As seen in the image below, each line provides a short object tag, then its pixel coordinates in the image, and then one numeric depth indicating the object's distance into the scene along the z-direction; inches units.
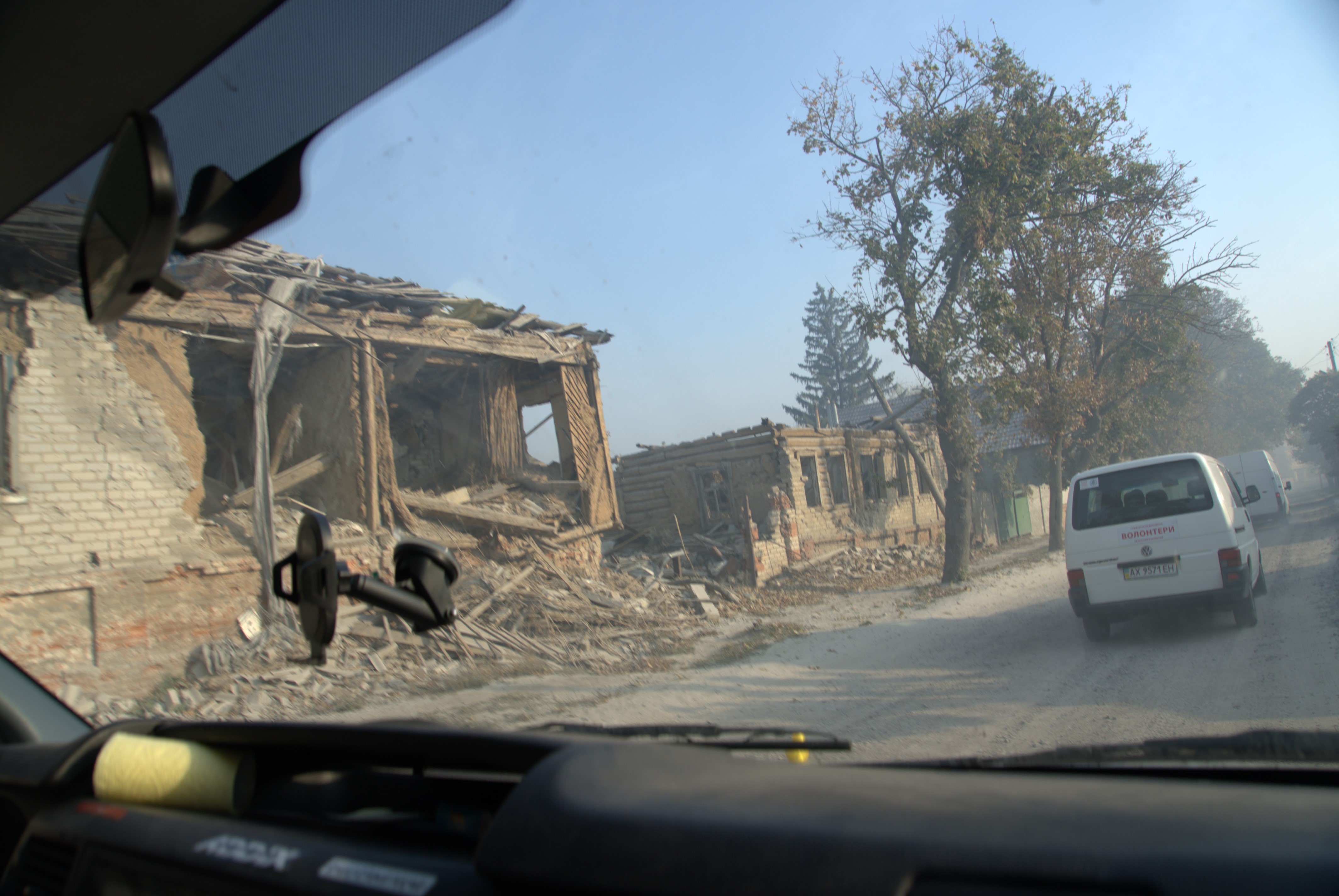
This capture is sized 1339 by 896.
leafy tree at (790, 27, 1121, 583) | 681.6
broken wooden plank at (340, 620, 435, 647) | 389.4
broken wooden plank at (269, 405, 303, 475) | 454.0
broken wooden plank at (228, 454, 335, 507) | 421.4
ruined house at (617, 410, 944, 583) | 815.7
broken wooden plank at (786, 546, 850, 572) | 789.9
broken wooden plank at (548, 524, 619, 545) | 555.2
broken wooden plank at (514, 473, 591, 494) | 578.6
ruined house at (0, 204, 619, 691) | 321.4
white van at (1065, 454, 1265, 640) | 320.2
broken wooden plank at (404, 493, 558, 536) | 491.2
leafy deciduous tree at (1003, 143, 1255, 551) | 768.3
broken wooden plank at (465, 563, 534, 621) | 444.1
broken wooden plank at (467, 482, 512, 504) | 546.3
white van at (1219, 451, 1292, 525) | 882.8
